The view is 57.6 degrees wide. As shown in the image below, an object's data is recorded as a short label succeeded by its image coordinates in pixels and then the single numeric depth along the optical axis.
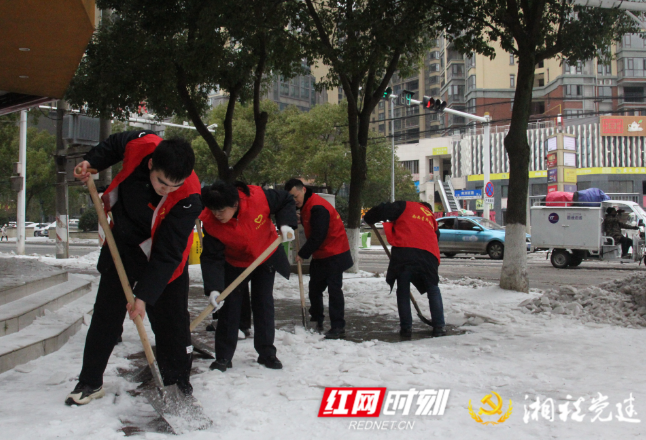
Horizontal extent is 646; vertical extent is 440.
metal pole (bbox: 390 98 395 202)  38.84
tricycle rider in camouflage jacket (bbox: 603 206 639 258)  16.55
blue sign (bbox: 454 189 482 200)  41.53
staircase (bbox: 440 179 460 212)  46.09
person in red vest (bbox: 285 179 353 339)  6.05
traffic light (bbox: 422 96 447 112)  20.53
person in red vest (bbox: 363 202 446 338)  6.32
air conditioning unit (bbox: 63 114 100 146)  12.81
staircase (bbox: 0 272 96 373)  4.53
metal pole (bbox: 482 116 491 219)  27.67
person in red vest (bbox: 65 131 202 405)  3.44
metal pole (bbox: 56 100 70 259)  15.77
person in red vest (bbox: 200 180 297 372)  4.68
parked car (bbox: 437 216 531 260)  20.97
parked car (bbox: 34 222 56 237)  46.52
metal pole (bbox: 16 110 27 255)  18.39
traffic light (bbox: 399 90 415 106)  20.97
